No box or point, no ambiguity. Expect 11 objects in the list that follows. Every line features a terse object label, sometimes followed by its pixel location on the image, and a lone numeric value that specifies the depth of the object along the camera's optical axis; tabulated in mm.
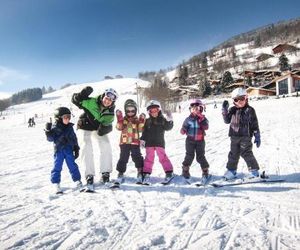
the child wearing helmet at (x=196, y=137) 6176
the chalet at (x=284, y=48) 120362
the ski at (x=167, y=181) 5899
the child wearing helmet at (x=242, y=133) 6059
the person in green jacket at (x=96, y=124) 5921
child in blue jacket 5708
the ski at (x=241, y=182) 5668
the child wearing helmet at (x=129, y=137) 6297
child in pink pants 6367
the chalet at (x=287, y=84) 64062
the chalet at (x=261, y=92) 67188
